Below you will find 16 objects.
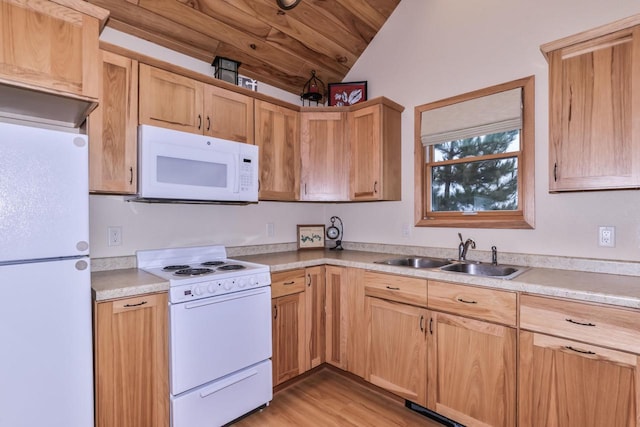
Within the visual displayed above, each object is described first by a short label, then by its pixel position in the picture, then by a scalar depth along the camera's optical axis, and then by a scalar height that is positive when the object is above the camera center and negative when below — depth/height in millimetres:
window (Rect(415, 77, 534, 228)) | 2156 +382
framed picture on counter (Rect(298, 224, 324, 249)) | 3141 -249
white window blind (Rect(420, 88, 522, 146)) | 2172 +671
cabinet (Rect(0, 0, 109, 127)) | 1343 +693
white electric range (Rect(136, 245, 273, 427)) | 1723 -732
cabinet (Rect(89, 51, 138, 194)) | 1774 +463
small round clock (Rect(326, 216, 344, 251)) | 3264 -215
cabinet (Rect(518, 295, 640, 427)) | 1347 -690
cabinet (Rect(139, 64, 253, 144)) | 1963 +698
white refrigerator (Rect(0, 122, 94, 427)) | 1231 -273
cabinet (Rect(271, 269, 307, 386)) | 2240 -813
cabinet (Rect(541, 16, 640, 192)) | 1546 +512
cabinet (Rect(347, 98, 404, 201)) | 2607 +491
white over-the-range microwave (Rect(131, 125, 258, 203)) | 1887 +278
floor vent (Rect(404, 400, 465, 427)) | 1929 -1275
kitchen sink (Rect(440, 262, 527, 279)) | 2035 -393
